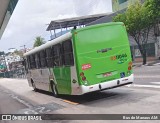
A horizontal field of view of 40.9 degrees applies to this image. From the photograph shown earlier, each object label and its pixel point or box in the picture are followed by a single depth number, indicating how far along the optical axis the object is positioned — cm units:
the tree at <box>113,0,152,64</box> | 2319
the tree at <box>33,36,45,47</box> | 6318
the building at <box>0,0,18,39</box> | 1001
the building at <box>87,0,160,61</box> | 2614
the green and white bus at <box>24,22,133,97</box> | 837
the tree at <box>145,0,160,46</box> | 2184
